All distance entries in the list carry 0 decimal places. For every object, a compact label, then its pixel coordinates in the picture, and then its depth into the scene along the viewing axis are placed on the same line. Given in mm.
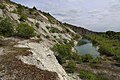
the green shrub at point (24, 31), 18357
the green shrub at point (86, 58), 22956
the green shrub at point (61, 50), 19027
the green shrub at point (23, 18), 27800
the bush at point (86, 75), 15764
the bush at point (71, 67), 16490
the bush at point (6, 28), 18397
